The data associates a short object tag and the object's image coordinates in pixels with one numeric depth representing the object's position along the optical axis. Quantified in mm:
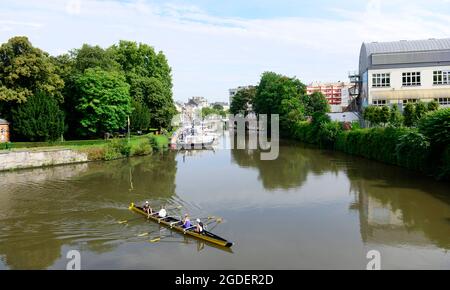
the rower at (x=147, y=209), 24375
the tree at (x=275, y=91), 83000
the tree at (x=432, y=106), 39812
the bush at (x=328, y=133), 59375
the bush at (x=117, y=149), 50719
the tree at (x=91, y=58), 58688
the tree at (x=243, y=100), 131000
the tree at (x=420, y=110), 39594
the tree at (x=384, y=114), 45094
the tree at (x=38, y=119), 46625
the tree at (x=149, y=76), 71625
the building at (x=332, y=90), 187625
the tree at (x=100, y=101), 53375
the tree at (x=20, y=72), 45688
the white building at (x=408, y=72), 57219
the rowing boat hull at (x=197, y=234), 19109
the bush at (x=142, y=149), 54312
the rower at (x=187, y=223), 21250
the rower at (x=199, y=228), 20297
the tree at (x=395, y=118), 42231
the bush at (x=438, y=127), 32125
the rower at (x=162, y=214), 23266
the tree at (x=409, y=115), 40062
